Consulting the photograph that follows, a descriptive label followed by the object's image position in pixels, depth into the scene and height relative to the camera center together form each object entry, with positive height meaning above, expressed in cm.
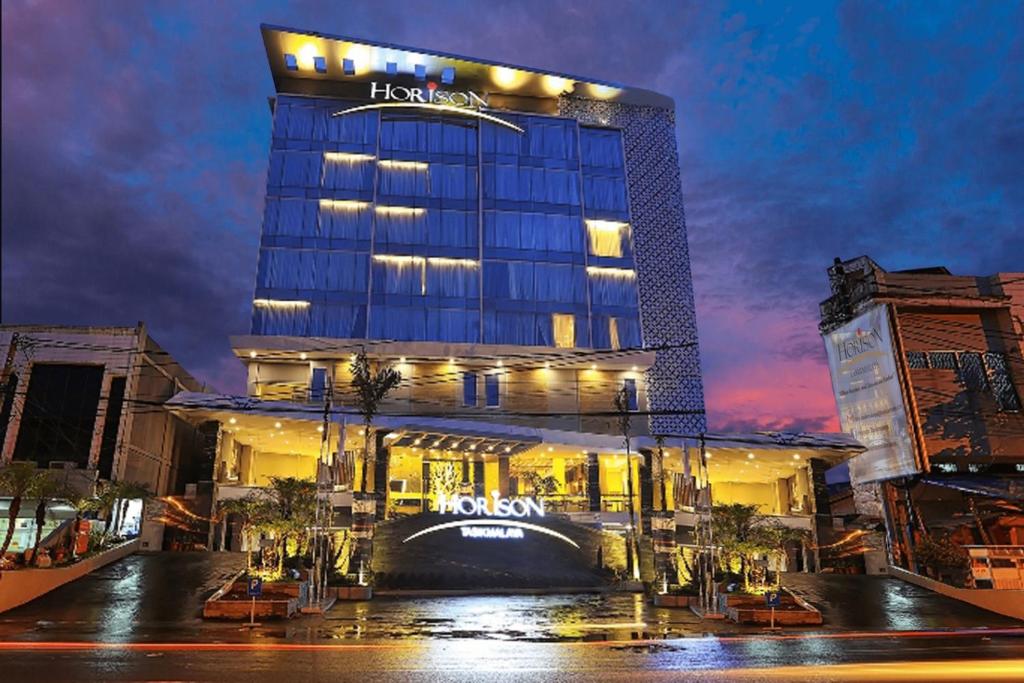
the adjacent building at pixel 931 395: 4000 +785
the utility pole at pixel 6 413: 4082 +725
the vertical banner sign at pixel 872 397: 4166 +800
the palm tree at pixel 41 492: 2722 +182
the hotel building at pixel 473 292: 5219 +2132
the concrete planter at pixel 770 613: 2547 -292
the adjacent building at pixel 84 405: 4144 +792
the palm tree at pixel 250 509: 2939 +118
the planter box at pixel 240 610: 2442 -243
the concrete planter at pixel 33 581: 2506 -150
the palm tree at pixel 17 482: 2598 +217
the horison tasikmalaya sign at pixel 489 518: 3909 +88
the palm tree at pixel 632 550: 3828 -95
